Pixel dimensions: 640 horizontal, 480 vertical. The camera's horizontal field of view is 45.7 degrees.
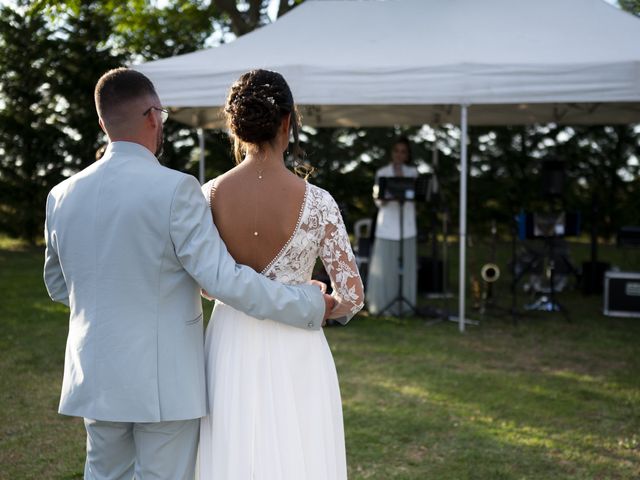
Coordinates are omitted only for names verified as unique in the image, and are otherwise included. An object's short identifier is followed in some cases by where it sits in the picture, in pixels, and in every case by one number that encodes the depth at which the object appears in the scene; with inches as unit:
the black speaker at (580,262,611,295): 380.8
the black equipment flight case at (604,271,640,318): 324.8
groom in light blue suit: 81.8
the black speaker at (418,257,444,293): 374.9
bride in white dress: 89.3
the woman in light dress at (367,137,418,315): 312.3
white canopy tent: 250.7
